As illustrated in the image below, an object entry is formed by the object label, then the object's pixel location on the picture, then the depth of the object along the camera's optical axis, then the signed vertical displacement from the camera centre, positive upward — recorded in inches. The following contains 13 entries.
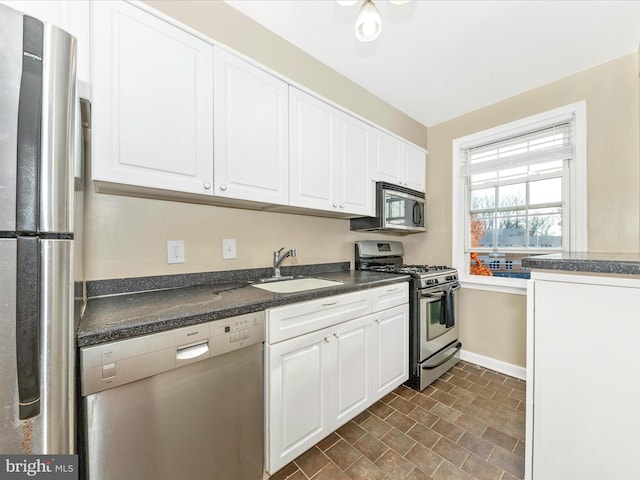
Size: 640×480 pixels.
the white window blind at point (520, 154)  87.8 +32.4
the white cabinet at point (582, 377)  35.5 -20.5
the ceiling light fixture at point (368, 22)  46.0 +40.4
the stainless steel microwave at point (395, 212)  93.1 +11.1
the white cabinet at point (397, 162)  93.4 +31.3
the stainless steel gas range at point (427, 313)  83.8 -25.0
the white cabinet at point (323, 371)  49.9 -30.5
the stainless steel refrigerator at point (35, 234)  24.5 +0.7
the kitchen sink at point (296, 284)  68.2 -12.3
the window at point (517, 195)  84.9 +17.1
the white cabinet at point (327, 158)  69.3 +24.8
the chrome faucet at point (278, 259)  74.0 -5.4
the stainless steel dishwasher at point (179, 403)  33.0 -24.2
